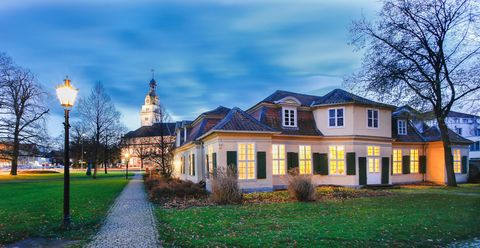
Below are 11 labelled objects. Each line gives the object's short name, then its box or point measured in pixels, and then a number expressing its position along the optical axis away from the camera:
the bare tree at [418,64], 22.78
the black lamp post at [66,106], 10.06
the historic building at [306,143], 21.45
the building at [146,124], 94.31
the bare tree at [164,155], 37.34
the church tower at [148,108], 124.21
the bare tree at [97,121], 40.94
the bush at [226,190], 15.82
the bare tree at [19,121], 30.78
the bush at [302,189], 16.31
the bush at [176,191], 18.72
